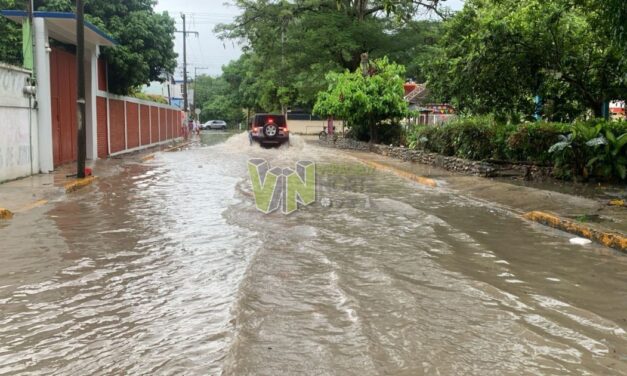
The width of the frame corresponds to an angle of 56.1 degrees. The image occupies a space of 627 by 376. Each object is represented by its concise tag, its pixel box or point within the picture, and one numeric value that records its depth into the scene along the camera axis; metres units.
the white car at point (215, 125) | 83.38
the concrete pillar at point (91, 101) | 21.98
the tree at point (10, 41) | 21.80
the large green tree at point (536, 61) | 14.80
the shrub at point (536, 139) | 14.73
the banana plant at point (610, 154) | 13.01
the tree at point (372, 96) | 27.86
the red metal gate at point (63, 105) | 19.09
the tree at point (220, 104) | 92.73
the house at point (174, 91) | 62.91
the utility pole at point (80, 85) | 15.09
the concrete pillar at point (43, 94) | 16.66
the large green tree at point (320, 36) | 36.03
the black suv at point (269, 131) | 30.16
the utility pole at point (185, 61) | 55.91
